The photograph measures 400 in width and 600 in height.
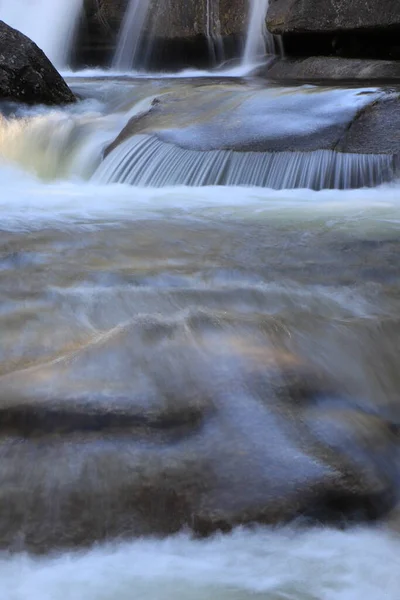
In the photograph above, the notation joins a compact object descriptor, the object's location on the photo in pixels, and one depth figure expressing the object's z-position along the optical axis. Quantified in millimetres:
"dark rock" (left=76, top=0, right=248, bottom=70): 12234
